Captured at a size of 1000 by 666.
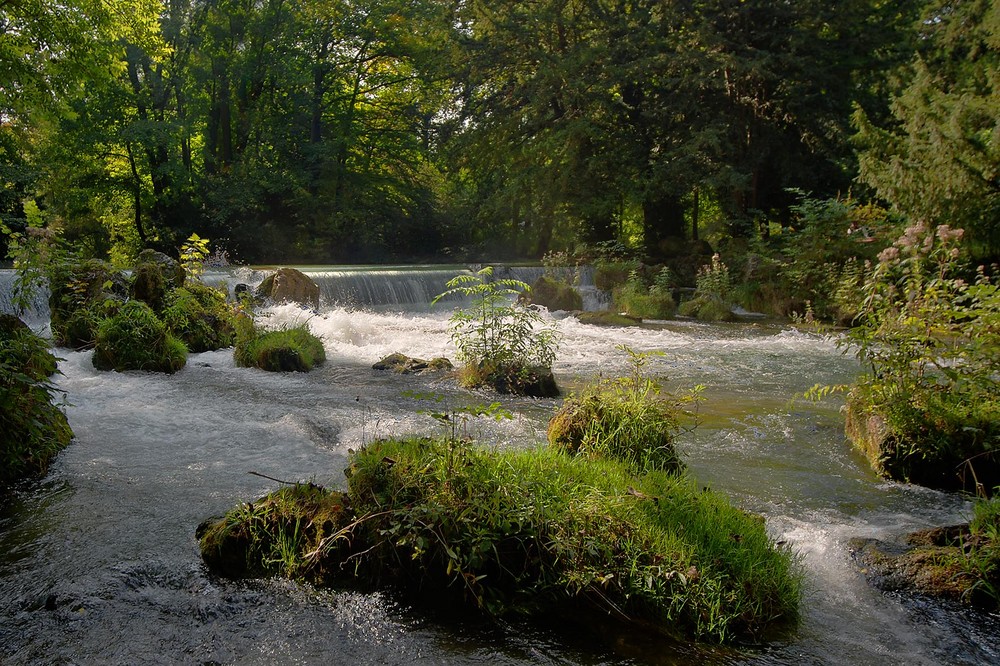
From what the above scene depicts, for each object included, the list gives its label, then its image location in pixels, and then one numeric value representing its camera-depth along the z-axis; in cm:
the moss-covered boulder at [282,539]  363
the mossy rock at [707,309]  1642
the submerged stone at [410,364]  966
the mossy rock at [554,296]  1841
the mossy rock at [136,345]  900
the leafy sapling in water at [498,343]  845
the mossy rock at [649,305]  1741
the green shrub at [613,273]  1997
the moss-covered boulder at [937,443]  512
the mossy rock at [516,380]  816
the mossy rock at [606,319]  1534
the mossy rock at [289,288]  1513
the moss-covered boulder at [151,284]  1066
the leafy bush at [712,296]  1656
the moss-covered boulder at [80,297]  992
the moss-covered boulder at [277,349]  952
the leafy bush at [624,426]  497
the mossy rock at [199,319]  1046
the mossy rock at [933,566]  352
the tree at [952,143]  1032
